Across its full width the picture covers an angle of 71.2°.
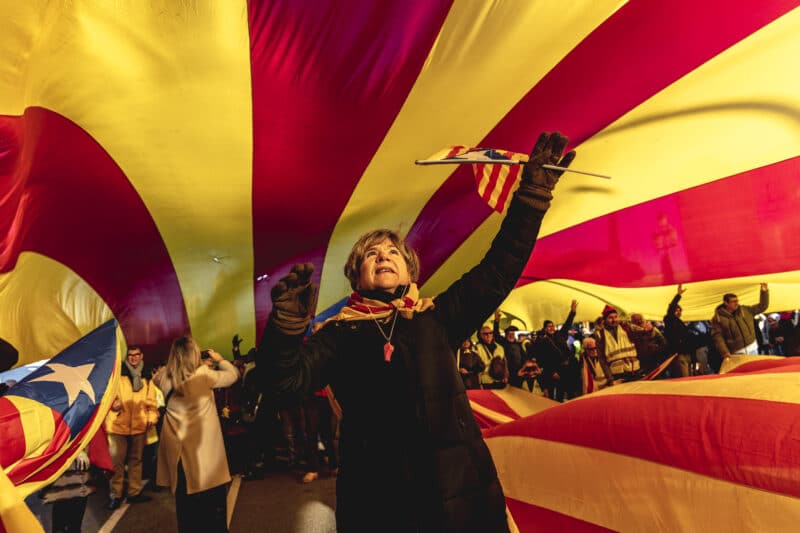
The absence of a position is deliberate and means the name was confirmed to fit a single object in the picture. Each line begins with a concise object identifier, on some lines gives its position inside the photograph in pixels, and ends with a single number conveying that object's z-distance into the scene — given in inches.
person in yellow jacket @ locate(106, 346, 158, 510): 192.7
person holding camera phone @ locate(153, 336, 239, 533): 130.4
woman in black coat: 51.3
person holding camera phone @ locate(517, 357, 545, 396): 239.1
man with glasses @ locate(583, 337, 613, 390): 190.5
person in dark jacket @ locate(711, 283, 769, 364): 169.0
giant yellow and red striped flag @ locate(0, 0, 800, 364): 98.0
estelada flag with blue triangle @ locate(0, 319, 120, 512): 70.9
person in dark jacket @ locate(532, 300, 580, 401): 229.3
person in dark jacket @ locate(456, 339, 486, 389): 241.8
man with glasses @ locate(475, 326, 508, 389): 238.4
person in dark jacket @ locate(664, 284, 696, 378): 164.9
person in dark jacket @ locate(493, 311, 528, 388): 246.7
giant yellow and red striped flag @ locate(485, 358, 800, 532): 66.5
